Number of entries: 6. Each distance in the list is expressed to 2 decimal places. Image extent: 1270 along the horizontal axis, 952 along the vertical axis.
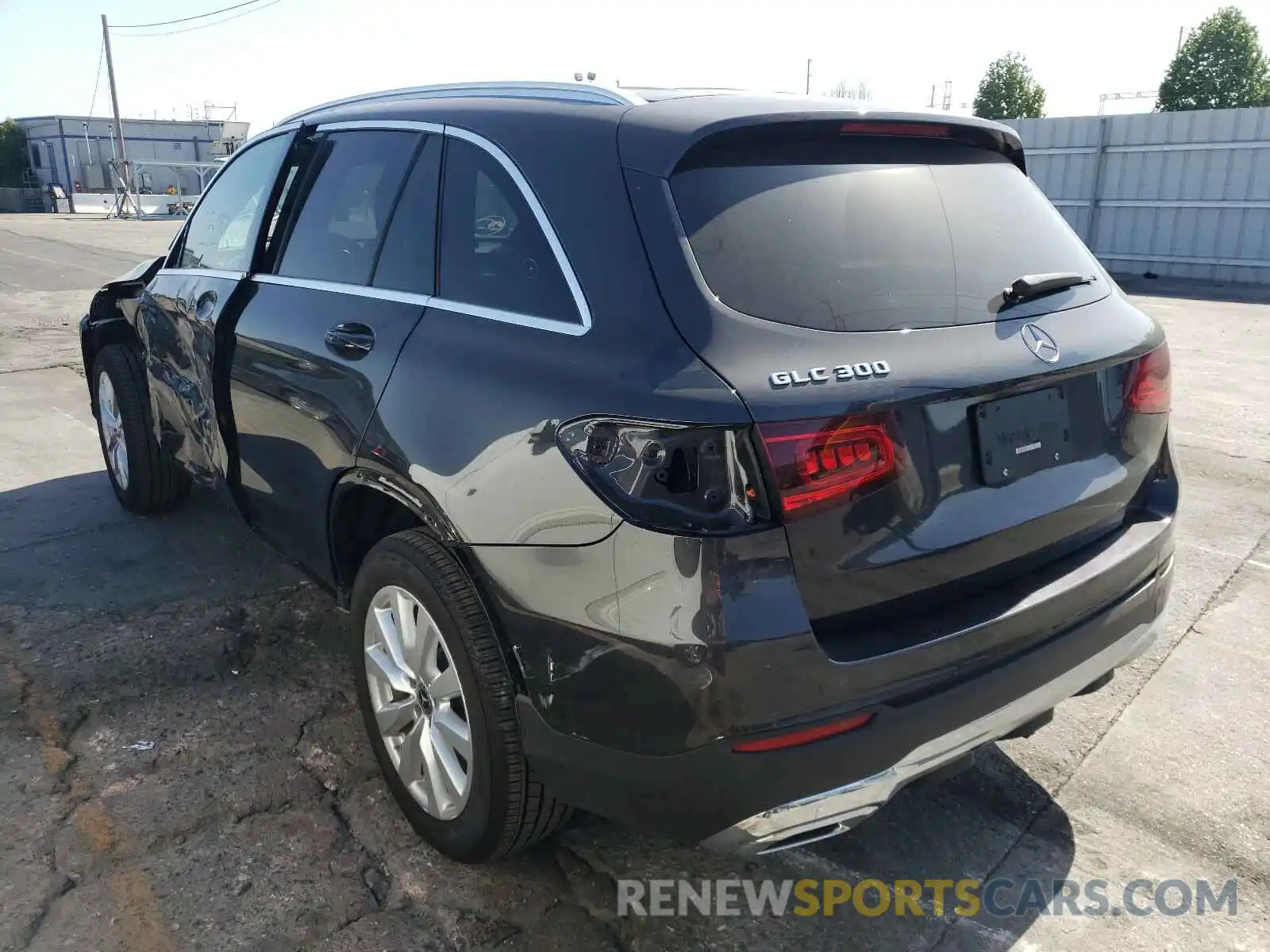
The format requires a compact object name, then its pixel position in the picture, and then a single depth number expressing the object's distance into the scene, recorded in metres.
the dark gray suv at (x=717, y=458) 1.87
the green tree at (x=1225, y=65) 32.66
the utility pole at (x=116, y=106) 41.53
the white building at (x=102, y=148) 55.62
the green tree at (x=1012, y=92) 40.44
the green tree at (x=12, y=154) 59.91
